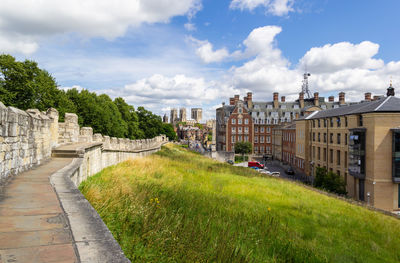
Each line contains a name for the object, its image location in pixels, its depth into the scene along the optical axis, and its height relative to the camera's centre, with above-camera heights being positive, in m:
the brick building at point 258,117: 70.00 +3.35
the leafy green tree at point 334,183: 29.17 -5.45
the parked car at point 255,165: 52.75 -6.38
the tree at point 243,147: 65.81 -3.82
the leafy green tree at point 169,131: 106.54 -0.15
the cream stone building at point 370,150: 26.69 -2.05
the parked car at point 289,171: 49.25 -7.04
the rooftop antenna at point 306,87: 87.57 +13.36
